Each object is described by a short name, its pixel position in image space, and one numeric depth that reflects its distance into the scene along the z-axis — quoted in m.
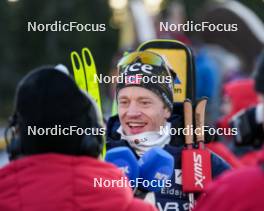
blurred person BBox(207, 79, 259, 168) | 19.81
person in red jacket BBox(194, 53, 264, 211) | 8.39
